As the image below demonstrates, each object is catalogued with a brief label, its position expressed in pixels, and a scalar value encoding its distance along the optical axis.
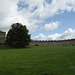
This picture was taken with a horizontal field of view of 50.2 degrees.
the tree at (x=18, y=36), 43.90
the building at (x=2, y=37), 81.97
